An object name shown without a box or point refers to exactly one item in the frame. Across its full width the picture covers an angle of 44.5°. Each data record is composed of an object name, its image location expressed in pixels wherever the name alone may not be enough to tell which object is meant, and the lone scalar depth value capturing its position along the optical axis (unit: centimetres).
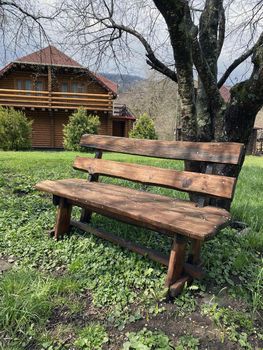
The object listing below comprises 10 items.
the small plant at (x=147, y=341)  203
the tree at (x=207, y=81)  354
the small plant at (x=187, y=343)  204
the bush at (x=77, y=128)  1886
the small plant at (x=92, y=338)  207
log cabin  2269
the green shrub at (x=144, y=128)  2183
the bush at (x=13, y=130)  1805
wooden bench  251
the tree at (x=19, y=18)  795
